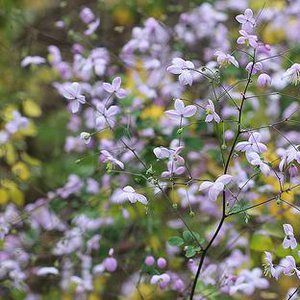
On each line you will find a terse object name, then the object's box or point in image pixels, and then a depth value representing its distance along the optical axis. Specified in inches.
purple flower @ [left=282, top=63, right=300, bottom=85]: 41.0
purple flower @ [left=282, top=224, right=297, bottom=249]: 41.1
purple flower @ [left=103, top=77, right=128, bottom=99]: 42.8
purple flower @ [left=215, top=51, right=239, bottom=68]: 40.6
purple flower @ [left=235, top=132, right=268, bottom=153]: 41.4
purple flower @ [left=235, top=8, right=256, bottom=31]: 40.9
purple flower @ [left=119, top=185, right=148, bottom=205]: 40.7
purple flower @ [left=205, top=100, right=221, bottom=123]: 40.3
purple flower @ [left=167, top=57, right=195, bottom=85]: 40.9
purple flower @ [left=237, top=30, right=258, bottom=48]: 40.5
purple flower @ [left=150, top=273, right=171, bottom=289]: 44.4
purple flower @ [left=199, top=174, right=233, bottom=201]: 39.6
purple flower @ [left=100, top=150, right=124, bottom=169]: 41.5
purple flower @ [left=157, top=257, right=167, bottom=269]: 45.1
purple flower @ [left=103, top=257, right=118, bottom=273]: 47.5
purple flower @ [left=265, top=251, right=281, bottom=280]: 41.0
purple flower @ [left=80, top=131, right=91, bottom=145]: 42.0
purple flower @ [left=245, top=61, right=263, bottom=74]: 40.7
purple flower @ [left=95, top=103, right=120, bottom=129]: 43.4
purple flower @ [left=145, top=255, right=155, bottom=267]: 45.8
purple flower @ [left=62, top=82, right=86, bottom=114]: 42.8
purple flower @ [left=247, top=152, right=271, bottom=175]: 40.3
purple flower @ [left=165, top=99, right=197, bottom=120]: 41.4
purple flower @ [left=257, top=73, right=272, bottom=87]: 41.6
